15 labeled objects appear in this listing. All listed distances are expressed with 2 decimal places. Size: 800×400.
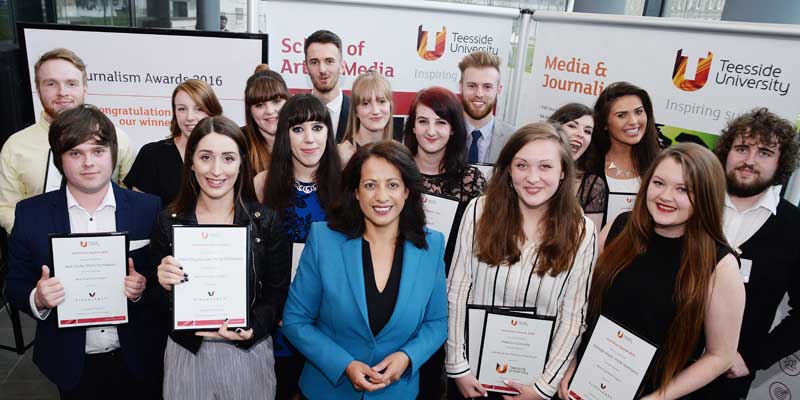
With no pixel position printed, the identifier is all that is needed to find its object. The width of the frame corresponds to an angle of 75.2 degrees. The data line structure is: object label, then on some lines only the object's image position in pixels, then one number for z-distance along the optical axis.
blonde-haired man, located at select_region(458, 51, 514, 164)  3.89
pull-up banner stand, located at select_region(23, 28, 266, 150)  4.12
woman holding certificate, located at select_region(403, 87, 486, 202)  2.90
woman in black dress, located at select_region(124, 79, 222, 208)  3.04
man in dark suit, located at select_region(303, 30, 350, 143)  3.93
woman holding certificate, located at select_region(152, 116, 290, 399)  2.11
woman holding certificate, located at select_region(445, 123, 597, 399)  2.26
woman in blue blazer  2.11
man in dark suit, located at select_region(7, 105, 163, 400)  2.13
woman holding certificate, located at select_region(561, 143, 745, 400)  2.01
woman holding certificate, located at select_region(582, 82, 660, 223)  3.12
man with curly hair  2.52
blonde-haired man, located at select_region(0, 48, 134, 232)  3.05
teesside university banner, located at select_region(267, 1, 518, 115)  4.59
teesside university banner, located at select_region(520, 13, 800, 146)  3.26
